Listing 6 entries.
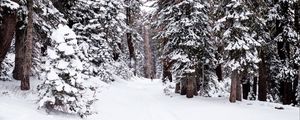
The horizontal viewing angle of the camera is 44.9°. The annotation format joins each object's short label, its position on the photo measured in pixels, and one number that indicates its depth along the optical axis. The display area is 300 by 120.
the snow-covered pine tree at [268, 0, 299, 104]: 20.47
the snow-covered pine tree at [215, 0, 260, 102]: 17.25
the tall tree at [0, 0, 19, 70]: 13.77
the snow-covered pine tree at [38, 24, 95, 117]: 11.21
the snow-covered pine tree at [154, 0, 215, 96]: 19.02
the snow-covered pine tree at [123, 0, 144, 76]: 32.94
